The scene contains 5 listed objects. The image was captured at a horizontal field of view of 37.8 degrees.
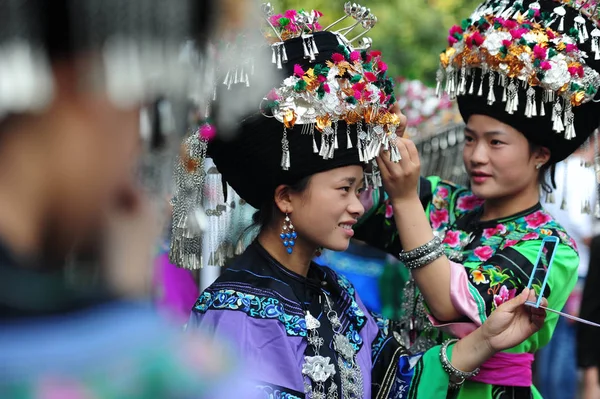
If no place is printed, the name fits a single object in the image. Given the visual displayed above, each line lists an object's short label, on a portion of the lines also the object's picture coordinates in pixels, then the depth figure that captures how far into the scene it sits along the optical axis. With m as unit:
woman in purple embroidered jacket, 2.46
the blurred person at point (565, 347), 5.79
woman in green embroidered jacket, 3.03
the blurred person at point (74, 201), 0.92
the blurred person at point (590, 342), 4.72
